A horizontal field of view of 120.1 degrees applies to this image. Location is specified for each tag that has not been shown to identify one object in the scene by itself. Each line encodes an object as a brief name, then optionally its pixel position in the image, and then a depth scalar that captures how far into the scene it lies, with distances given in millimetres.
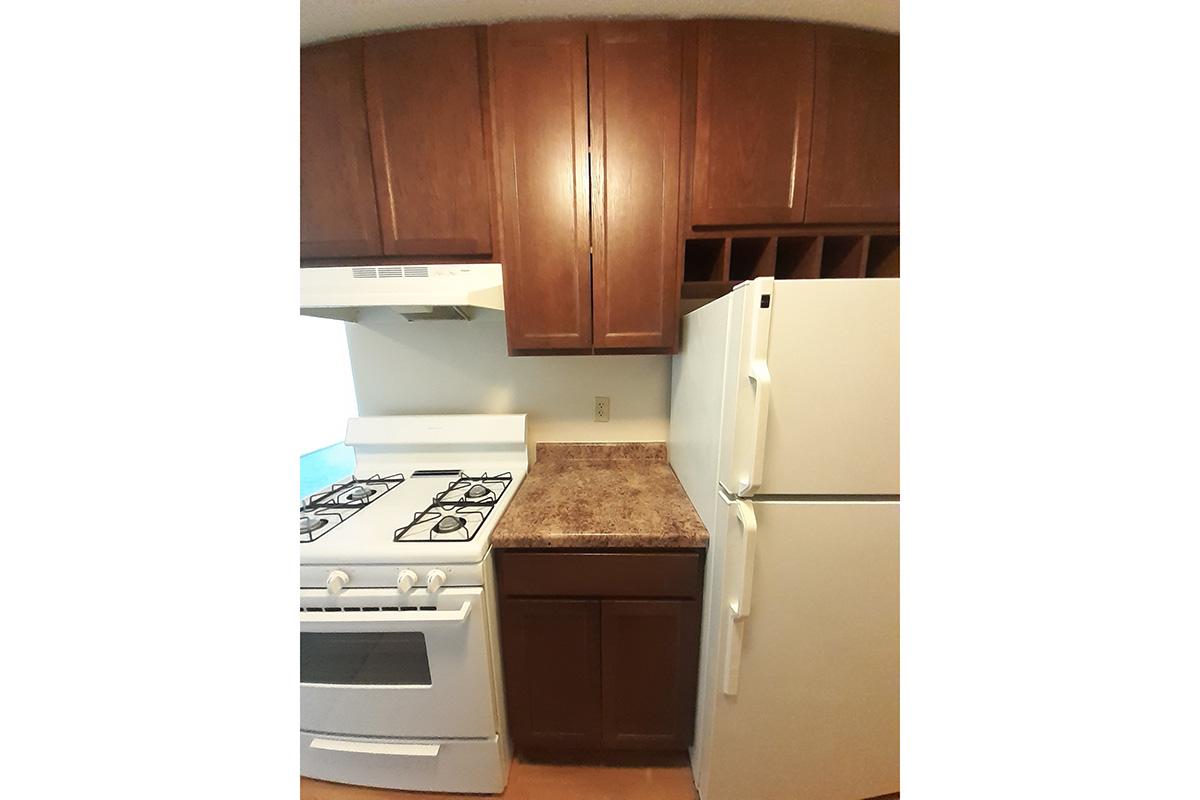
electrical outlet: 1633
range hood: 1106
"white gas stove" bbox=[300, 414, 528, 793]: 936
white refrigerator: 790
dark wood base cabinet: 1035
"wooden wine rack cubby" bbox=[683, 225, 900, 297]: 1194
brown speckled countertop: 1018
